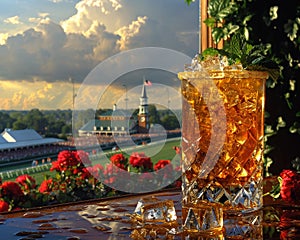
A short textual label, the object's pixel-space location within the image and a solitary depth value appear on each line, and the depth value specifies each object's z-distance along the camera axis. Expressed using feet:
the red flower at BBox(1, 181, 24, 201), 7.01
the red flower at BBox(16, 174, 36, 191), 7.61
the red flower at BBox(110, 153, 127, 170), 8.26
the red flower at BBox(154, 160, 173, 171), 8.30
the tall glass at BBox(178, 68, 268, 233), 2.96
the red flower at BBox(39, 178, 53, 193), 7.79
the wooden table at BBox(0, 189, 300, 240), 2.64
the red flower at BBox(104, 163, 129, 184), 8.14
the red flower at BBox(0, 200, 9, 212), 6.39
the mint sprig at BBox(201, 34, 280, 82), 3.07
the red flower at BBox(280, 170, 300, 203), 3.46
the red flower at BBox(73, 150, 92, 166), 7.95
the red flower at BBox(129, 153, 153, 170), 8.35
